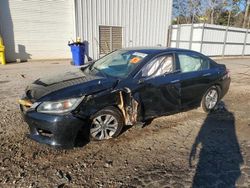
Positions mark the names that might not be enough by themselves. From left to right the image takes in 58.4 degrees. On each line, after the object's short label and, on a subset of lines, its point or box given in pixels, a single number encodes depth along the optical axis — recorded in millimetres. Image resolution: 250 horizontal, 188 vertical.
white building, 12289
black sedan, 3174
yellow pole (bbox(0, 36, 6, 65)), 11344
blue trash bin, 11836
